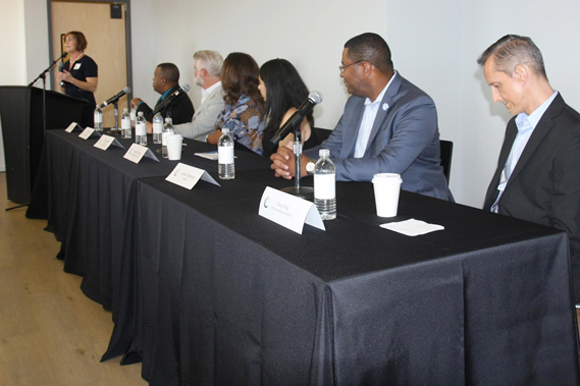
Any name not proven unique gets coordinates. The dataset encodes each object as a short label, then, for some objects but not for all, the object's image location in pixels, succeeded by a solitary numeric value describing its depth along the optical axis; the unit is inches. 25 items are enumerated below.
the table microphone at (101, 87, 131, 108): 145.7
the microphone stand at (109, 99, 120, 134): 156.3
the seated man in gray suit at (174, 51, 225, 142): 161.0
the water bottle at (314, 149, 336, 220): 55.3
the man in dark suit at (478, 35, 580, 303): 63.8
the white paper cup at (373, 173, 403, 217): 56.1
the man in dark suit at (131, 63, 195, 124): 181.8
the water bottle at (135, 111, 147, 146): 127.0
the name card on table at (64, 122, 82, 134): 157.8
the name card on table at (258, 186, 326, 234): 50.9
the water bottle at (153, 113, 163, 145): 131.6
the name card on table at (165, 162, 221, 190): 74.7
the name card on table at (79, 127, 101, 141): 138.8
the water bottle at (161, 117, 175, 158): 107.6
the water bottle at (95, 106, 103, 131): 161.9
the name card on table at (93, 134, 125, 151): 117.7
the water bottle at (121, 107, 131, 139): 145.9
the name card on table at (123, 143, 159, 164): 99.0
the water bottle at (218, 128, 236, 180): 81.4
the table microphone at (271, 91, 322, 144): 65.2
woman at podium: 214.4
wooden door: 263.3
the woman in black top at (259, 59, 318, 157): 121.6
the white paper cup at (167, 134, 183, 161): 102.3
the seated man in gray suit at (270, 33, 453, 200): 81.1
